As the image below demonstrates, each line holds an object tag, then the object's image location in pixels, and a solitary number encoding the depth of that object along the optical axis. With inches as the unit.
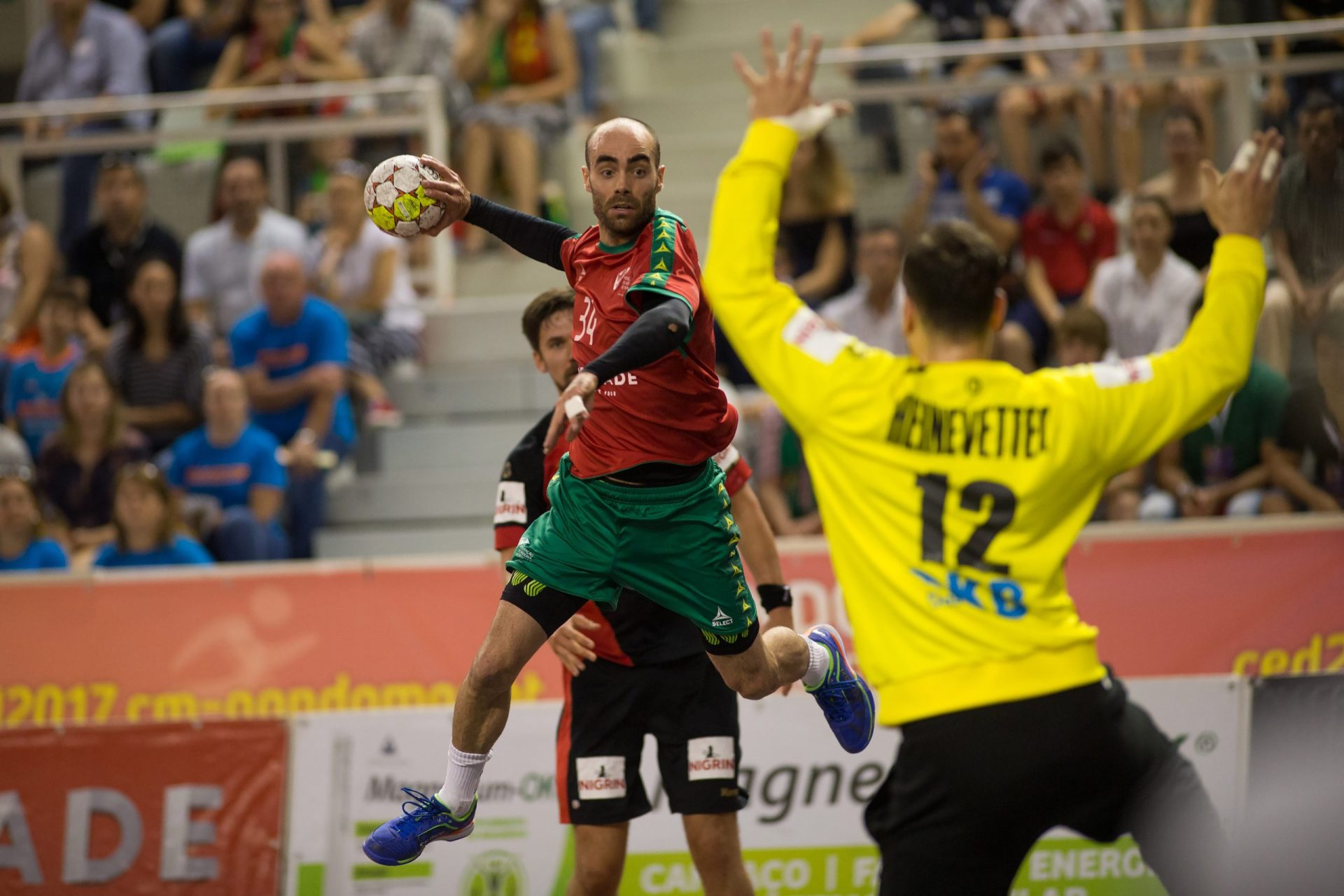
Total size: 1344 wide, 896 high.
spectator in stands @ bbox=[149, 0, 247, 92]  1056.2
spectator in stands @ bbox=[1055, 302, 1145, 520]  693.3
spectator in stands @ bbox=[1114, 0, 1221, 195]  726.5
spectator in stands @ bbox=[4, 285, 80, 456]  823.7
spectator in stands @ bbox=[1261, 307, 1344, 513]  644.7
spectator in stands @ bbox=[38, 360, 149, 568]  775.7
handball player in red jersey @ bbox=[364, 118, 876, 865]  368.5
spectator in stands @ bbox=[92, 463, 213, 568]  703.1
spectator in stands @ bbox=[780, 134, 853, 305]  783.7
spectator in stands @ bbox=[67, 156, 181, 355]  876.6
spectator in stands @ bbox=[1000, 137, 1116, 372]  762.8
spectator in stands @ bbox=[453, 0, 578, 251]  894.4
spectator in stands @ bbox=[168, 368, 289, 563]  764.6
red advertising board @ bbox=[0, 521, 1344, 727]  625.0
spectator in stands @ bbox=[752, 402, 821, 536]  735.7
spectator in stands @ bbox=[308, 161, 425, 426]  848.3
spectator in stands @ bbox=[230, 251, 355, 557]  802.2
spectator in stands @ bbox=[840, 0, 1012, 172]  772.6
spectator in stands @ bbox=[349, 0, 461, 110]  935.7
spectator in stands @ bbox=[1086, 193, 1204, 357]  722.2
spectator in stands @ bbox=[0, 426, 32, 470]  767.7
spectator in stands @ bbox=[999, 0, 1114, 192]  753.0
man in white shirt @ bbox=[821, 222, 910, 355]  764.6
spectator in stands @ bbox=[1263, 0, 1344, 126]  682.8
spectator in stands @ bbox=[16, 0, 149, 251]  1000.2
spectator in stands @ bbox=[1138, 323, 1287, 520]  680.4
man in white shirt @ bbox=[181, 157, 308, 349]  861.2
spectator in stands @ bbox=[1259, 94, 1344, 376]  650.2
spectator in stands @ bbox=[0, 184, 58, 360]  875.4
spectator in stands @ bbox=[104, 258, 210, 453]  816.9
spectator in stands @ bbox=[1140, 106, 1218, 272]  733.3
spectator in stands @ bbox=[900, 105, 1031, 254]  765.9
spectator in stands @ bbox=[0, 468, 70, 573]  713.6
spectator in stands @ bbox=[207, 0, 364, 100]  966.4
